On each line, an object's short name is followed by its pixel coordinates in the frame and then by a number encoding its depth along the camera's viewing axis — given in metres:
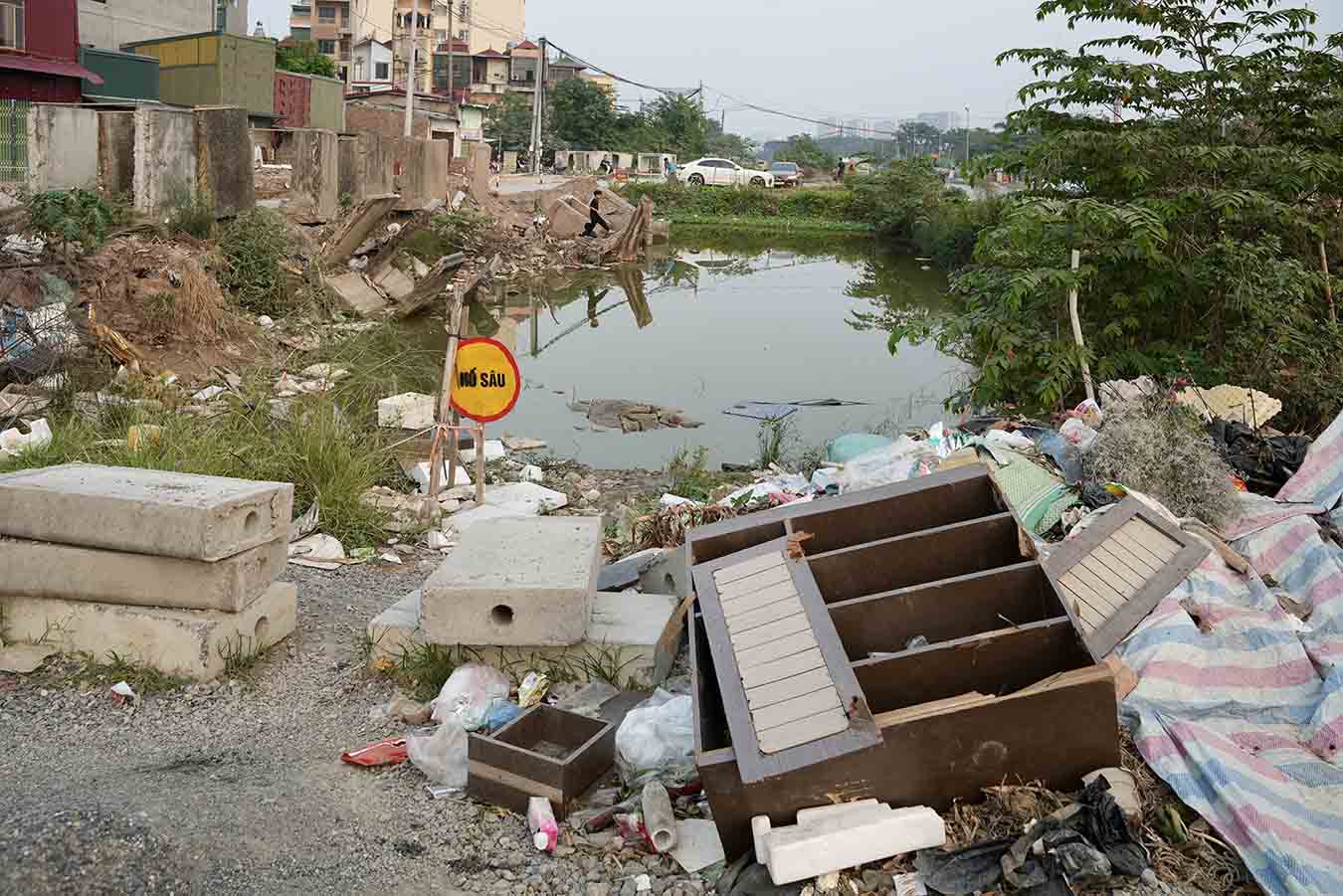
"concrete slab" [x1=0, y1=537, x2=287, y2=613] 5.05
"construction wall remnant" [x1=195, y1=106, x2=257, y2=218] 16.45
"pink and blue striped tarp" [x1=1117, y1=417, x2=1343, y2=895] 3.65
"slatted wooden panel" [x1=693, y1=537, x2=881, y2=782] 3.55
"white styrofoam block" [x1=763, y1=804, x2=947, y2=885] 3.42
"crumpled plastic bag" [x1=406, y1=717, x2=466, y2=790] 4.43
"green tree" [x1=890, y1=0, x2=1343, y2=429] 9.26
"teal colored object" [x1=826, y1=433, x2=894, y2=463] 8.72
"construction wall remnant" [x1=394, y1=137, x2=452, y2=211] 25.05
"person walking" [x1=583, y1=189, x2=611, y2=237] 31.12
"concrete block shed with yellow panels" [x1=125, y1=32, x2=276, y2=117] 27.36
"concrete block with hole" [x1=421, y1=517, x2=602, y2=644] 4.93
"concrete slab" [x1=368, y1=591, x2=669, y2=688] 5.03
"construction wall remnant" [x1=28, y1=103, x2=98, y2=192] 15.27
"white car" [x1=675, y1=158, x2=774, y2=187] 49.69
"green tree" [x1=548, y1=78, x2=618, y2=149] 61.50
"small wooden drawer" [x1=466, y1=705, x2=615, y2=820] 4.15
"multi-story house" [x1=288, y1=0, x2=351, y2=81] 74.00
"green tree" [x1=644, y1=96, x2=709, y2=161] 66.56
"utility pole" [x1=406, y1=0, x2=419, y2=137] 27.30
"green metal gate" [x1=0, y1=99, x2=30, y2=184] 15.25
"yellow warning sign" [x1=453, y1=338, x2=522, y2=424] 7.49
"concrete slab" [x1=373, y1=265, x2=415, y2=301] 18.14
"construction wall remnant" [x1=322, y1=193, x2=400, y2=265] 18.14
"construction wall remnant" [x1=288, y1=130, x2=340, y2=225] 19.94
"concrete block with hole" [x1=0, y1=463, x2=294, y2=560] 4.90
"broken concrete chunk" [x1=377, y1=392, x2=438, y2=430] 9.52
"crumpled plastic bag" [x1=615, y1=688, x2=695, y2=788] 4.32
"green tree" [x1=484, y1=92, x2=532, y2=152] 62.34
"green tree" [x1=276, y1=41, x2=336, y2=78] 43.44
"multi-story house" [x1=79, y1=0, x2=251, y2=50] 28.48
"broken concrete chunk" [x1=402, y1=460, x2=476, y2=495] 8.38
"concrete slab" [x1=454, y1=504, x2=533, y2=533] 7.61
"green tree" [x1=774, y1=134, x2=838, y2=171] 64.56
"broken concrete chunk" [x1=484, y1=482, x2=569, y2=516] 8.17
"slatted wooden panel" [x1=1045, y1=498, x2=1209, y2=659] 4.69
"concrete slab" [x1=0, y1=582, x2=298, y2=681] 5.05
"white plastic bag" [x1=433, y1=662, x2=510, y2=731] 4.84
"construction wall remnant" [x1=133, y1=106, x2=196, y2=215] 15.70
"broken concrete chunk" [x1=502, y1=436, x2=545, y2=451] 10.70
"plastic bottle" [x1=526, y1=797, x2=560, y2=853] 3.98
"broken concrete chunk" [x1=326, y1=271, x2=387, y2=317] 16.84
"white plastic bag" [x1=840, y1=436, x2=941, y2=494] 7.22
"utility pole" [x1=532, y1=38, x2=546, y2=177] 44.12
